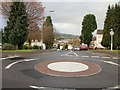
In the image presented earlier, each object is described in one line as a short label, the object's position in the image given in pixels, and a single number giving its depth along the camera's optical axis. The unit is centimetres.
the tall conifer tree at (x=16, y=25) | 1841
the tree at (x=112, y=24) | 2775
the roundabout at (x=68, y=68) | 734
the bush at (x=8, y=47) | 1707
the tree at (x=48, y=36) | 4408
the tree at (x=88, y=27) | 5512
